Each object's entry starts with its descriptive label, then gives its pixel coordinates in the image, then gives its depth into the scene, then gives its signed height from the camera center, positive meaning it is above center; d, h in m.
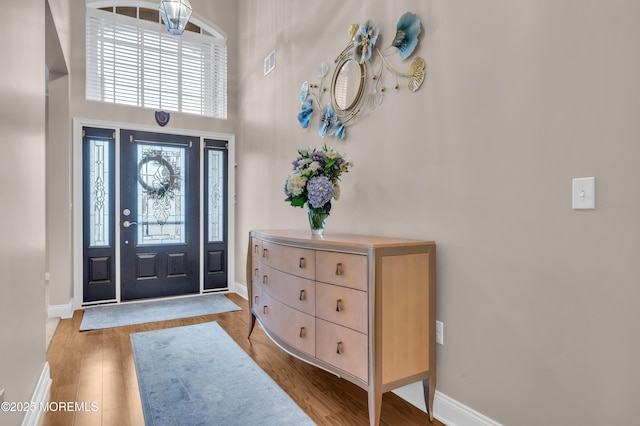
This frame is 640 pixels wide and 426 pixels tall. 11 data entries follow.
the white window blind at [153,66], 4.46 +1.86
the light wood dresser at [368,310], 1.82 -0.54
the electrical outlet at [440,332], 2.04 -0.68
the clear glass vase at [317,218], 2.56 -0.06
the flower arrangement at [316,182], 2.44 +0.18
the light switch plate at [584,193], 1.40 +0.07
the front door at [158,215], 4.61 -0.08
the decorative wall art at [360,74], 2.19 +0.96
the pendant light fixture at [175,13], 3.11 +1.68
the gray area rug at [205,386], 2.05 -1.16
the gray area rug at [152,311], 3.86 -1.18
